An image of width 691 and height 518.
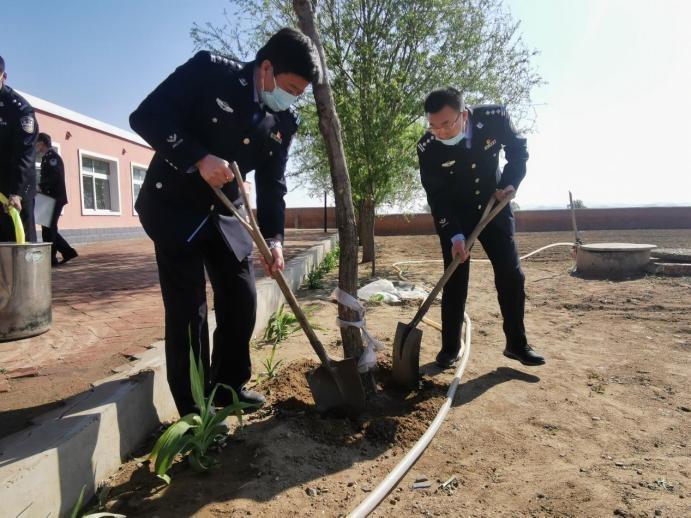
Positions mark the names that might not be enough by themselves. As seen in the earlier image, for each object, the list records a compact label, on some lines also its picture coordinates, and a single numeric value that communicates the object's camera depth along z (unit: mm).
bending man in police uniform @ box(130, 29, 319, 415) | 1904
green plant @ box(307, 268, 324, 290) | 6141
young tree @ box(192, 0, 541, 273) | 7094
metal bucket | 3006
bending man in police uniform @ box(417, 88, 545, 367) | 3154
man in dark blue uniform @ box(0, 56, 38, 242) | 3564
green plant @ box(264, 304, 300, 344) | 3693
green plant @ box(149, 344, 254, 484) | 1712
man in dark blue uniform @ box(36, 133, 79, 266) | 6375
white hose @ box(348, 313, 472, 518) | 1618
